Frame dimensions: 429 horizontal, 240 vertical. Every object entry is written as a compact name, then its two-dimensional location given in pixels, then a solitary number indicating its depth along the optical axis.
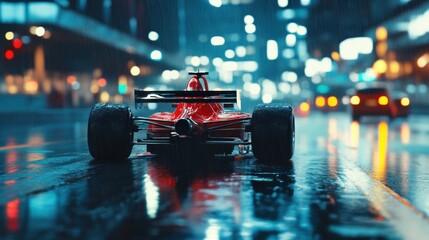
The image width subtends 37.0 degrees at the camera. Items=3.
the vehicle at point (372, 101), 30.80
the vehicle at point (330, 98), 57.08
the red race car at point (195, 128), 9.74
